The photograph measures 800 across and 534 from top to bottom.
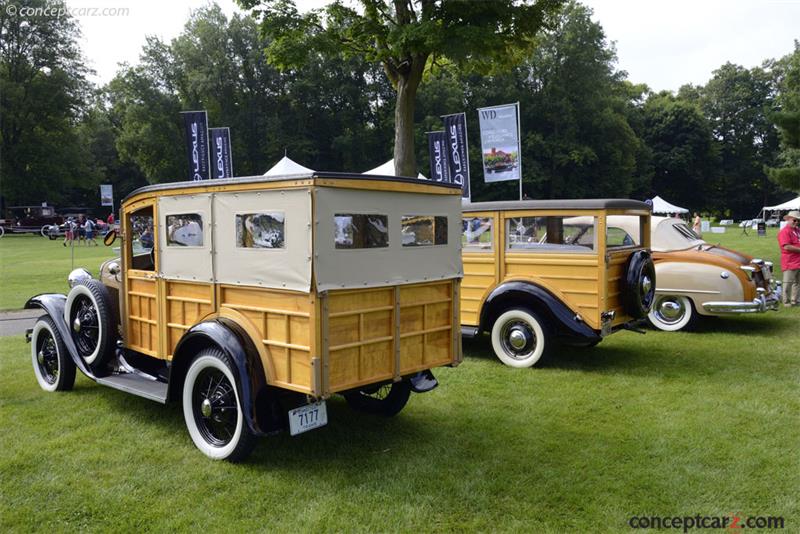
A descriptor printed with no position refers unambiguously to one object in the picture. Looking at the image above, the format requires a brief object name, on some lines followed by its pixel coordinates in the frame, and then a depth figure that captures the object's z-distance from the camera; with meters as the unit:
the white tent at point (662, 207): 38.06
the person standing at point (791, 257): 10.41
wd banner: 15.91
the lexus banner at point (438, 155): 17.48
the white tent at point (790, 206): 42.05
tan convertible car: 8.77
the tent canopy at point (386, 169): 17.39
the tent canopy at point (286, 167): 17.12
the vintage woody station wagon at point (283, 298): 3.97
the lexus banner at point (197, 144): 22.97
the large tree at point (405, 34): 13.09
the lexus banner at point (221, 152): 23.08
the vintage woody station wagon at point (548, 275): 6.87
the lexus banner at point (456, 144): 17.16
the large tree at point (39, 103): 40.72
